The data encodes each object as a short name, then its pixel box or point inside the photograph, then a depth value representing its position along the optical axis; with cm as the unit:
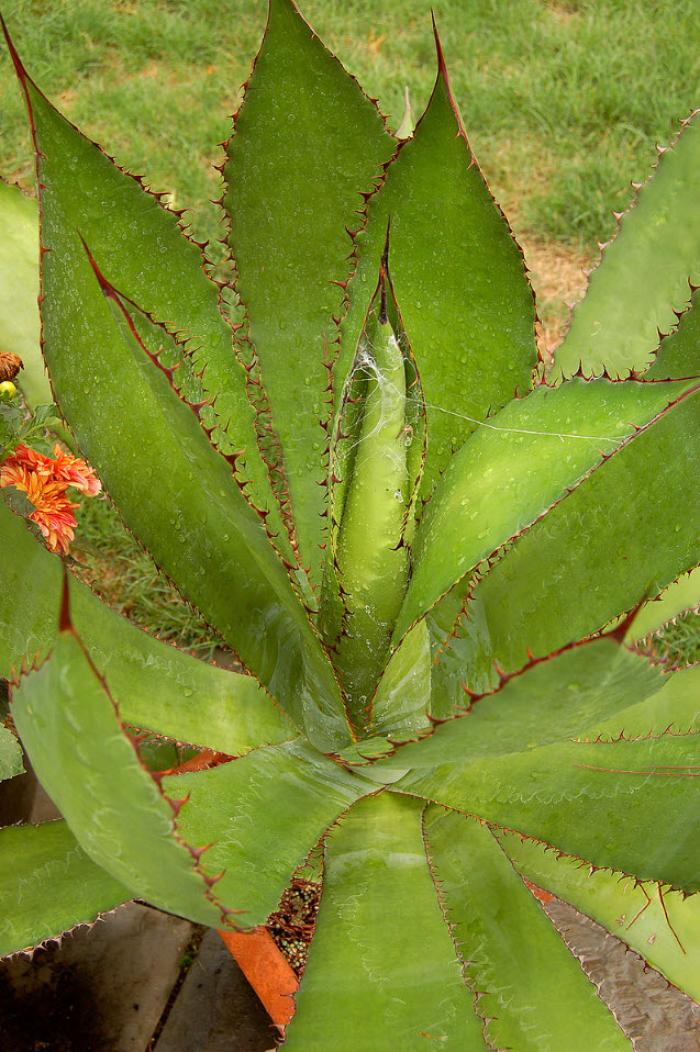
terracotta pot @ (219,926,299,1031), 120
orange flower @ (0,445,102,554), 99
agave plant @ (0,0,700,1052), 79
